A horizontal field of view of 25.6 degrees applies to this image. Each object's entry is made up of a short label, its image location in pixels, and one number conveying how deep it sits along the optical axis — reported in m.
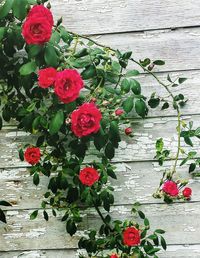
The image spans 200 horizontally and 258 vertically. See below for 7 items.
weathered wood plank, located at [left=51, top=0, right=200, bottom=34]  1.65
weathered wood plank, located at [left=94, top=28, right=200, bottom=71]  1.65
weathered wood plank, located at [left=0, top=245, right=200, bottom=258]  1.67
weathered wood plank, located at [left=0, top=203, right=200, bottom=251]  1.67
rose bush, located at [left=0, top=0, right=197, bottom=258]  1.53
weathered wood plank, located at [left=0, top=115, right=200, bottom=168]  1.67
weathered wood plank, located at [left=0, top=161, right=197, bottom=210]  1.67
